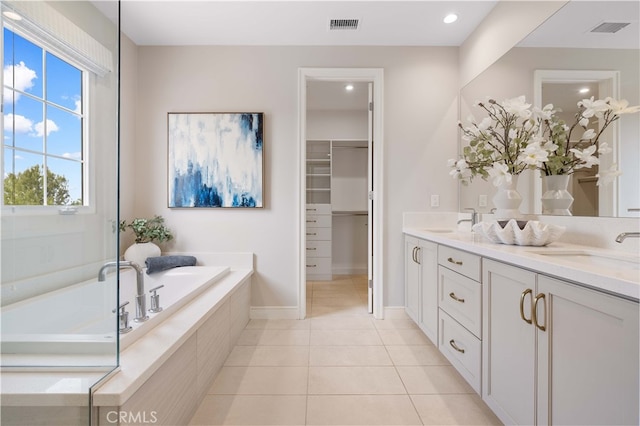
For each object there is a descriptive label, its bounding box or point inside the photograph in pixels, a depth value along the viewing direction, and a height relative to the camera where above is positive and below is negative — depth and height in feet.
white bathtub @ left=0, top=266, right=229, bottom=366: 3.25 -1.35
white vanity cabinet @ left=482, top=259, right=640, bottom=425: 2.72 -1.55
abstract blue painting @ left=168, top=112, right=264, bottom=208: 8.98 +1.59
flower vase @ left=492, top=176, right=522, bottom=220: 5.94 +0.24
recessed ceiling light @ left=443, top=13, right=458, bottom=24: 7.69 +5.12
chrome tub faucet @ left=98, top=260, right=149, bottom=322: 4.66 -1.41
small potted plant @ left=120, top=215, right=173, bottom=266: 8.31 -0.71
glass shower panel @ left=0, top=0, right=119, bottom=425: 3.17 +0.07
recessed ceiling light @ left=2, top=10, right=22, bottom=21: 3.15 +2.15
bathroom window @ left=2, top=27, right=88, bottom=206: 3.32 +1.06
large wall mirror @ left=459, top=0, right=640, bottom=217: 4.41 +2.46
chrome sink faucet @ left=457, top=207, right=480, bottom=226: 7.86 -0.11
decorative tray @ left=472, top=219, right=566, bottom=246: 4.91 -0.33
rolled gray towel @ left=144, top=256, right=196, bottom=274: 8.13 -1.41
